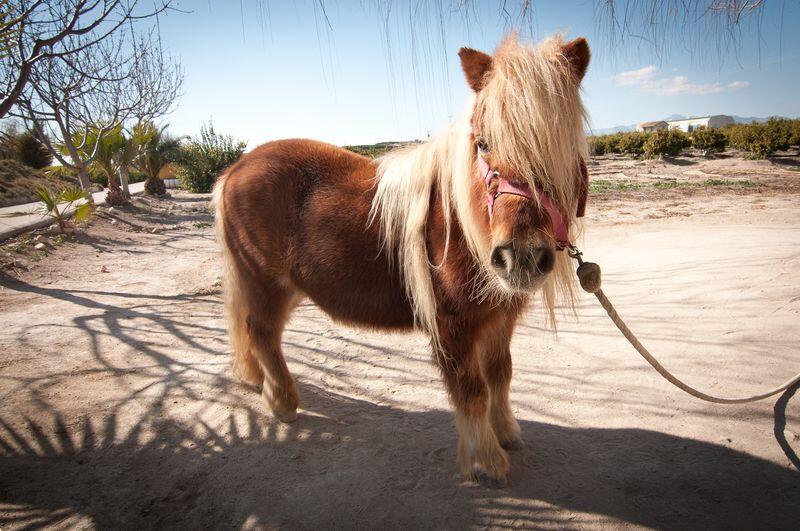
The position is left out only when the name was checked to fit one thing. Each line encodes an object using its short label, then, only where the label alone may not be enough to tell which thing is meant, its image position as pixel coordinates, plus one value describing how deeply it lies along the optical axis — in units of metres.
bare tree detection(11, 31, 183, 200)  10.11
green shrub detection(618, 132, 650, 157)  29.32
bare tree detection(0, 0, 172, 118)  2.26
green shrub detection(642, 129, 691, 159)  24.92
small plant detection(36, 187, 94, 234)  8.22
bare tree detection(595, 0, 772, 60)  1.75
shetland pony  1.62
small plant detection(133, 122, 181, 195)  18.94
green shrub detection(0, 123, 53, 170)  21.33
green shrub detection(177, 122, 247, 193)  21.69
